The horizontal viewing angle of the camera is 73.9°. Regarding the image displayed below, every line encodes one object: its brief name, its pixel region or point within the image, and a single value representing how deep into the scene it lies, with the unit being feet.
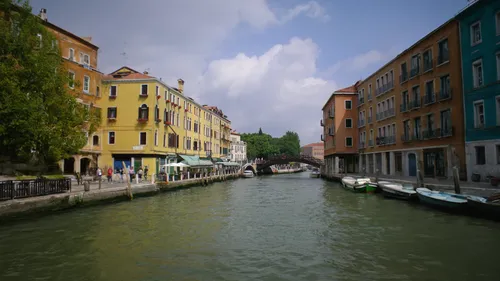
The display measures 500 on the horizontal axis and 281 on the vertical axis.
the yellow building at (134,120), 116.06
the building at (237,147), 315.78
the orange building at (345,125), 152.97
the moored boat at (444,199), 49.54
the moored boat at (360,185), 87.01
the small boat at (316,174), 225.56
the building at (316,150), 563.07
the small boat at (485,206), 43.27
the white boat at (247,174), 211.82
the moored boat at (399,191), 66.00
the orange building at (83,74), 93.61
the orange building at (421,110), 79.97
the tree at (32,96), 49.83
